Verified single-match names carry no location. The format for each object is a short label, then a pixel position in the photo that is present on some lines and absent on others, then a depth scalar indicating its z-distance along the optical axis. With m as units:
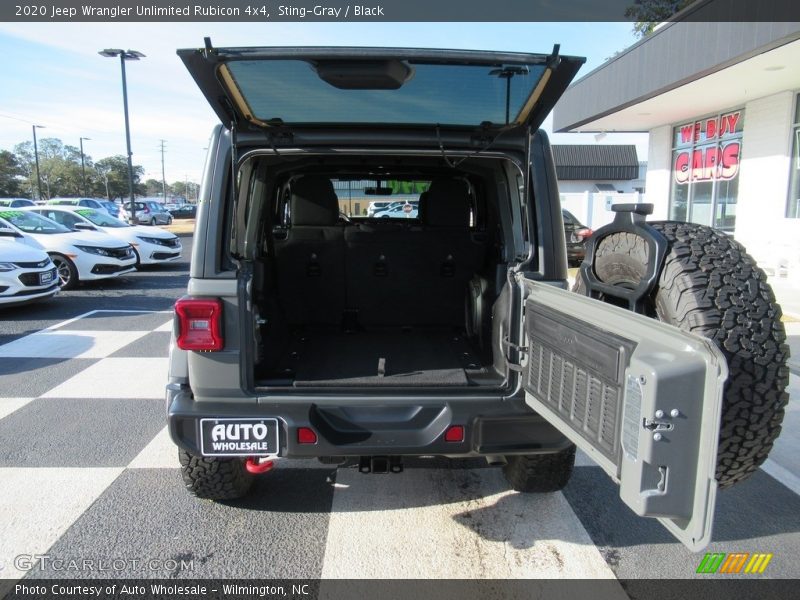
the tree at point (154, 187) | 118.86
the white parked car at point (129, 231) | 12.49
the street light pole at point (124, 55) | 20.59
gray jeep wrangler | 1.77
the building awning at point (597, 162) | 43.38
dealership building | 9.48
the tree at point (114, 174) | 83.12
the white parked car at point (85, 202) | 27.87
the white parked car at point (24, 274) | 7.85
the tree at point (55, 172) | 77.19
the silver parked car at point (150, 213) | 32.59
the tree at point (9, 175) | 64.69
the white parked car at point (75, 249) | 10.23
